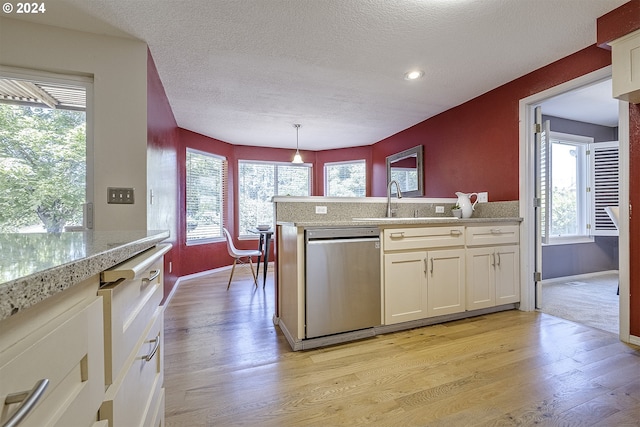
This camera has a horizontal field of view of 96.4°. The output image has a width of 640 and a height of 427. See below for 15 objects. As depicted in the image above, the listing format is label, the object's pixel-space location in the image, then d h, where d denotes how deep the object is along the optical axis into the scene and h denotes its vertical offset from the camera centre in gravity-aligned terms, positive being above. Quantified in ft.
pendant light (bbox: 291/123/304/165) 15.26 +2.86
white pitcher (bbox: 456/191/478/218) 9.93 +0.19
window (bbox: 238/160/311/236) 18.22 +1.75
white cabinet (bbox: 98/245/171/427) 1.87 -1.07
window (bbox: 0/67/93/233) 6.45 +1.43
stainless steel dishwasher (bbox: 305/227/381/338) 6.56 -1.63
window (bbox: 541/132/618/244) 13.30 +1.10
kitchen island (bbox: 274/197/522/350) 6.72 -1.49
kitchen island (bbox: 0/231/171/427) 1.03 -0.58
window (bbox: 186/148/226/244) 14.76 +0.96
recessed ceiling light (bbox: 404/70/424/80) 9.02 +4.37
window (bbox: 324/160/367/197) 19.34 +2.26
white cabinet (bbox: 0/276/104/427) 1.01 -0.61
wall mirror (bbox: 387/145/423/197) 14.01 +2.16
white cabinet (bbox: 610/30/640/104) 5.89 +3.01
